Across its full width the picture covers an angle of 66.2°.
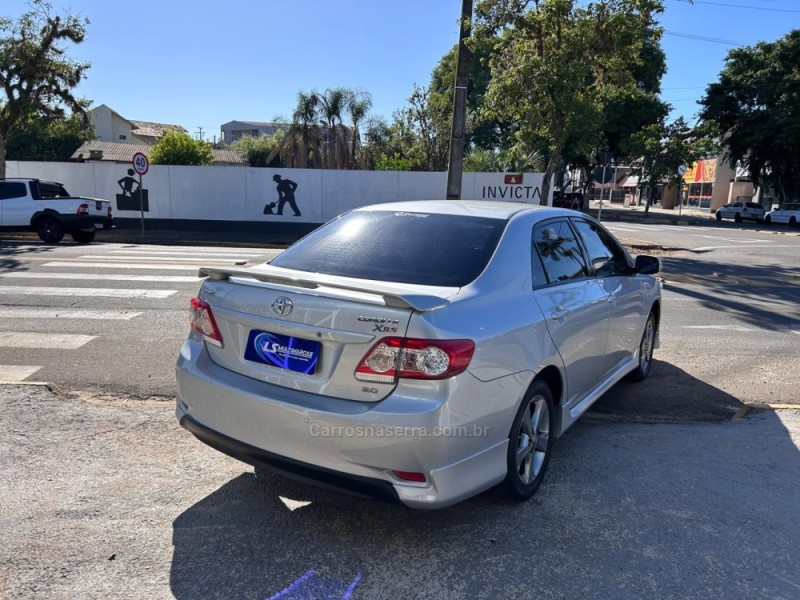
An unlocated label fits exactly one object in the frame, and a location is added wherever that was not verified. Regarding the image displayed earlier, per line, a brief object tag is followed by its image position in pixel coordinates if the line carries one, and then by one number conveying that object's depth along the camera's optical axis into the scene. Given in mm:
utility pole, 13625
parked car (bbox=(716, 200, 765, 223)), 40000
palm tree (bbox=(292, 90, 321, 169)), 31234
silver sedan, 2748
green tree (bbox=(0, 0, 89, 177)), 21031
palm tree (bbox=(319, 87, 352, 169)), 31766
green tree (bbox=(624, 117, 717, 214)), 36469
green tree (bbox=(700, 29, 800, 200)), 37656
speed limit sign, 18906
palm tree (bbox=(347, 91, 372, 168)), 32219
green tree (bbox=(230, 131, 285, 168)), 52375
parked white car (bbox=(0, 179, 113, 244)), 16250
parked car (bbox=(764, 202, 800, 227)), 36594
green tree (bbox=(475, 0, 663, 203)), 14961
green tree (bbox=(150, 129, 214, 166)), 34406
